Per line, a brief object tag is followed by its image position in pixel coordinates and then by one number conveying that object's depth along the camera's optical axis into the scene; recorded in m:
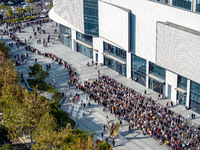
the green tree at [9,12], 133.38
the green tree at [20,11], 135.00
